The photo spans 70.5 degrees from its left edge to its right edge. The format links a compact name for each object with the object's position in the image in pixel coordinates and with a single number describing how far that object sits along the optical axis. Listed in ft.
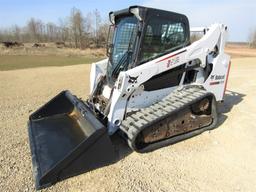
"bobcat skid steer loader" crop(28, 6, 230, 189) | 8.40
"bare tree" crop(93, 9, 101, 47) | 105.80
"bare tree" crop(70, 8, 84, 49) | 114.28
